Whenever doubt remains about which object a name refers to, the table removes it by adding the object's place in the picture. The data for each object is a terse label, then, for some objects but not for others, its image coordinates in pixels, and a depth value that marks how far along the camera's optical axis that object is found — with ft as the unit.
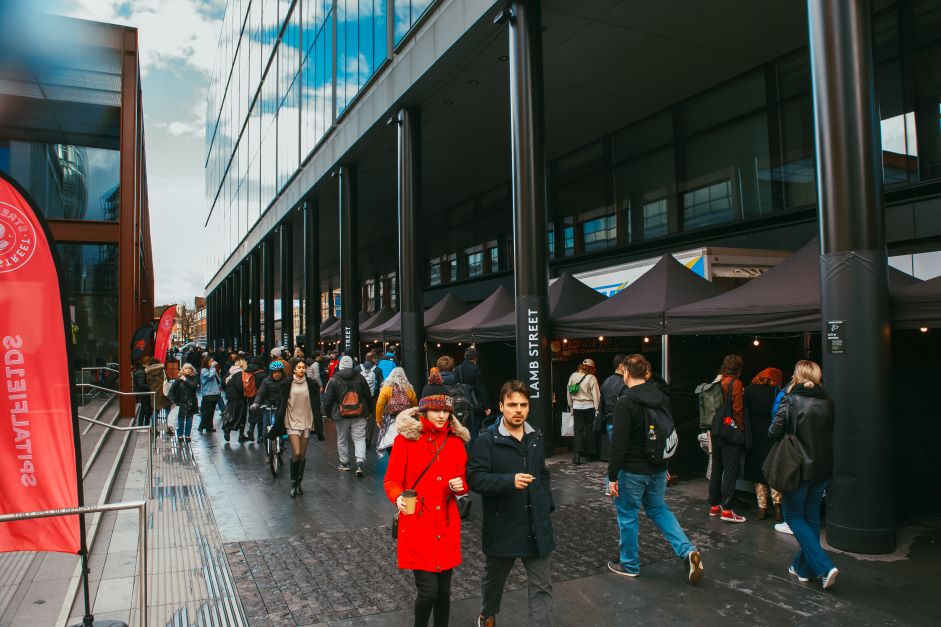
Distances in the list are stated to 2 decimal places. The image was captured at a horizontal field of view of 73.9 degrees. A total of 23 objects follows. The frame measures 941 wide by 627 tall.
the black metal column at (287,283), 103.55
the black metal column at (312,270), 85.71
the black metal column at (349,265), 68.64
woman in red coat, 12.32
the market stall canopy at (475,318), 46.57
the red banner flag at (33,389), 11.41
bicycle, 31.83
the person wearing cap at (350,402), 31.71
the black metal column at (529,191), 35.76
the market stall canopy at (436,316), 59.26
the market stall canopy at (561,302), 38.81
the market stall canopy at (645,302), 29.78
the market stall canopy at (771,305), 23.71
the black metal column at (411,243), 52.65
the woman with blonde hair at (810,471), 16.39
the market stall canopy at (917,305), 19.34
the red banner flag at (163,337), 52.85
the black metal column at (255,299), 133.18
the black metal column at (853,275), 19.48
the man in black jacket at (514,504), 12.63
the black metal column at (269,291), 117.37
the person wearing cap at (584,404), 33.19
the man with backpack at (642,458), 16.89
